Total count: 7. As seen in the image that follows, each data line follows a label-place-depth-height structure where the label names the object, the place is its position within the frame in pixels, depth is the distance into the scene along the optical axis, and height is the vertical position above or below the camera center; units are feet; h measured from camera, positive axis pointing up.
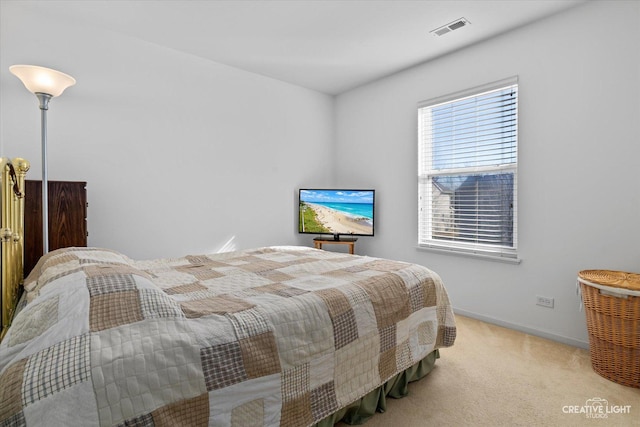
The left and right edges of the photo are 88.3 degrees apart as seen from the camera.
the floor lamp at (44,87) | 6.79 +2.62
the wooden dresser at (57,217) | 7.08 -0.17
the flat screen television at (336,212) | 12.65 -0.06
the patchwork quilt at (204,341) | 2.61 -1.36
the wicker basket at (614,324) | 6.22 -2.21
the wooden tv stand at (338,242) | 12.46 -1.20
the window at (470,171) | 9.45 +1.25
